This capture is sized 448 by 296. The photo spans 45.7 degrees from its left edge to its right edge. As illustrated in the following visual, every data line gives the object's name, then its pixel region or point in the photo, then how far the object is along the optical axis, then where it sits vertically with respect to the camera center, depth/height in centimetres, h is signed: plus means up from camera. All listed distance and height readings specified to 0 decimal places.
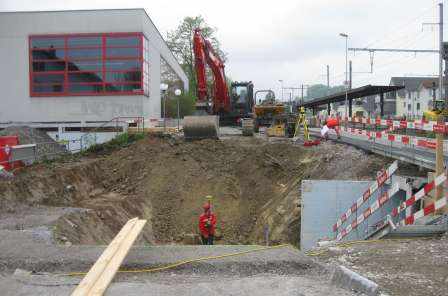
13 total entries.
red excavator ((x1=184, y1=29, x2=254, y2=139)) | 2428 +140
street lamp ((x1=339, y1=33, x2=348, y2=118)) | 4095 +438
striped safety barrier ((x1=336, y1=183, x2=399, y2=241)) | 985 -185
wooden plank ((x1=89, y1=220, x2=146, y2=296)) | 539 -160
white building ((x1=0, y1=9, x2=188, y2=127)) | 2934 +322
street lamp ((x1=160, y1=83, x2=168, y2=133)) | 2953 +202
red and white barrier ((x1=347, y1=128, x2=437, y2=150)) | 1241 -45
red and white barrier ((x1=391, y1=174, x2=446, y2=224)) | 831 -118
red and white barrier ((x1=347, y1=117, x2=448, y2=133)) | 1003 -6
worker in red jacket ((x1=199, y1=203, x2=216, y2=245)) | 1373 -264
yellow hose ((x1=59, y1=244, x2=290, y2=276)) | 632 -171
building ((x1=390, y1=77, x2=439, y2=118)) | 8681 +467
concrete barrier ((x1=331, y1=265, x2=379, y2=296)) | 527 -163
